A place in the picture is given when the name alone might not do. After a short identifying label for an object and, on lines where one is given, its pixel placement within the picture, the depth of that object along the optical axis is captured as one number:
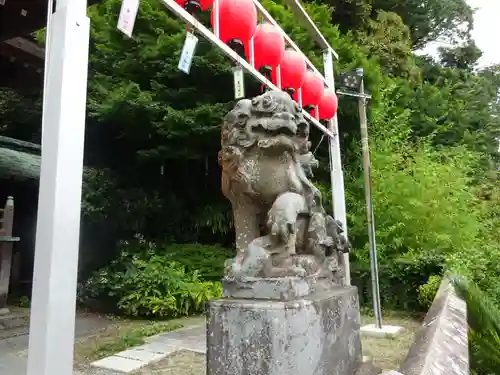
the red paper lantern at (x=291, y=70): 4.85
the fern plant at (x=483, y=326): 2.46
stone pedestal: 1.97
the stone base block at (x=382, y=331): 5.39
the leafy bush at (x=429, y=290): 6.47
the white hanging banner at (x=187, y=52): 3.26
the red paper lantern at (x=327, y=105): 5.86
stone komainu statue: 2.36
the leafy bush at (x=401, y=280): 6.91
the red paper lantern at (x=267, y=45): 4.34
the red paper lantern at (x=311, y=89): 5.41
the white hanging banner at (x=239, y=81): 4.15
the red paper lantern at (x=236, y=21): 3.68
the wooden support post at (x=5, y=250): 6.64
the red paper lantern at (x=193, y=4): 3.39
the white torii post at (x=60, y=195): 1.84
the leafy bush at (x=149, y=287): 6.88
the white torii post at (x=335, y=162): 6.20
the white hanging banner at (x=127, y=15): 2.63
